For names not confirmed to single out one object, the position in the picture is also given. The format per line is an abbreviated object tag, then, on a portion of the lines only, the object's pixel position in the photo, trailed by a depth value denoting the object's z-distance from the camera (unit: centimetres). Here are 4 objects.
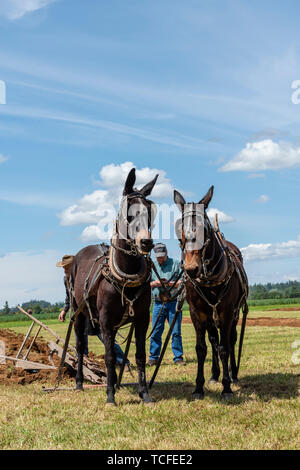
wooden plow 918
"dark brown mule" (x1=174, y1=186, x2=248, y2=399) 639
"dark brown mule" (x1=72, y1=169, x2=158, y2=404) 662
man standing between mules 1116
